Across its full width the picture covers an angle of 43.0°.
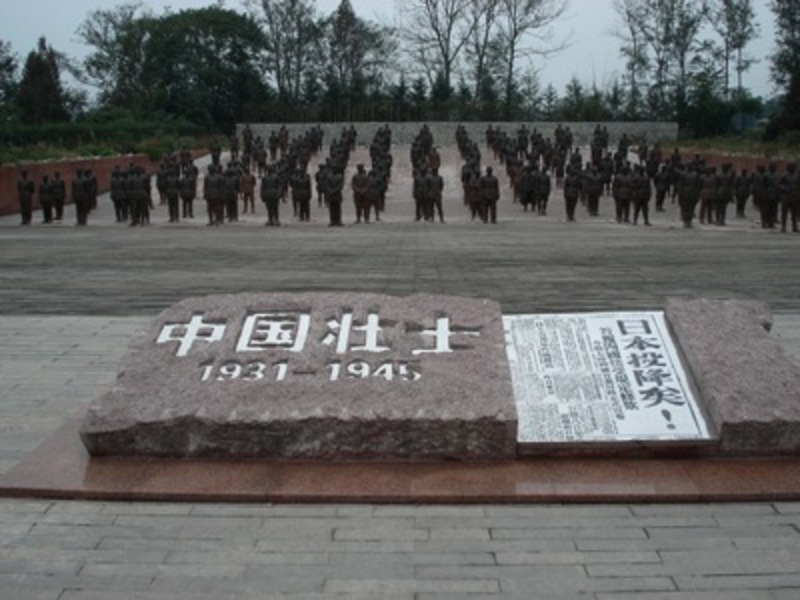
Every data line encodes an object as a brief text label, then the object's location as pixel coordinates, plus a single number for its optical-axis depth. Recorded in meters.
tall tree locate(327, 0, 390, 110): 51.94
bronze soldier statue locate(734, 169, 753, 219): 20.20
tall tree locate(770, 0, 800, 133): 36.39
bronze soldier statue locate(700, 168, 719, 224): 19.41
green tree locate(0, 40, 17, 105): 43.34
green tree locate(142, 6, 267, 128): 46.38
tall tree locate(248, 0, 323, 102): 50.84
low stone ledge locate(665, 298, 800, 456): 4.08
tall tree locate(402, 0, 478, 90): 52.44
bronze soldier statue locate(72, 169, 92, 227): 19.58
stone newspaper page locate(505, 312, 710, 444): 4.17
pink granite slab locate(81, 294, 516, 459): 4.11
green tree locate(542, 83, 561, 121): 49.94
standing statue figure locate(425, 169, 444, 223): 20.11
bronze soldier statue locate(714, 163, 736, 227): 19.39
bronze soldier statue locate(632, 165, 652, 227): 19.55
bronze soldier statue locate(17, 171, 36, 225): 19.58
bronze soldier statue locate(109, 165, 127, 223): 19.83
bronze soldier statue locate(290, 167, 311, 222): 20.48
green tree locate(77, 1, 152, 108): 49.47
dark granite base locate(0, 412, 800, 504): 3.83
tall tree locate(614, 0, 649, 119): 49.09
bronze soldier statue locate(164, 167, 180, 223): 21.06
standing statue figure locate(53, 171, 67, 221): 20.22
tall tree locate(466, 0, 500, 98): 51.78
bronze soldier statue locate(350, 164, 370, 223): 20.44
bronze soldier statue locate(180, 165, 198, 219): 21.45
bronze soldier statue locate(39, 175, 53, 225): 20.03
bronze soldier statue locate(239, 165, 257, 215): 23.20
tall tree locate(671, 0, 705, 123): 47.28
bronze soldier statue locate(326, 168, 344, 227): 19.08
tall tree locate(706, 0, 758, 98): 45.53
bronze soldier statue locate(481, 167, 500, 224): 19.72
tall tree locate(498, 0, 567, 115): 51.31
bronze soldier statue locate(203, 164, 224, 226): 20.03
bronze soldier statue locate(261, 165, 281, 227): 19.34
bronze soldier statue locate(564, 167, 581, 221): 20.83
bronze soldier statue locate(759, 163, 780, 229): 18.17
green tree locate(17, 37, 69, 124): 45.06
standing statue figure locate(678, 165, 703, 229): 18.93
